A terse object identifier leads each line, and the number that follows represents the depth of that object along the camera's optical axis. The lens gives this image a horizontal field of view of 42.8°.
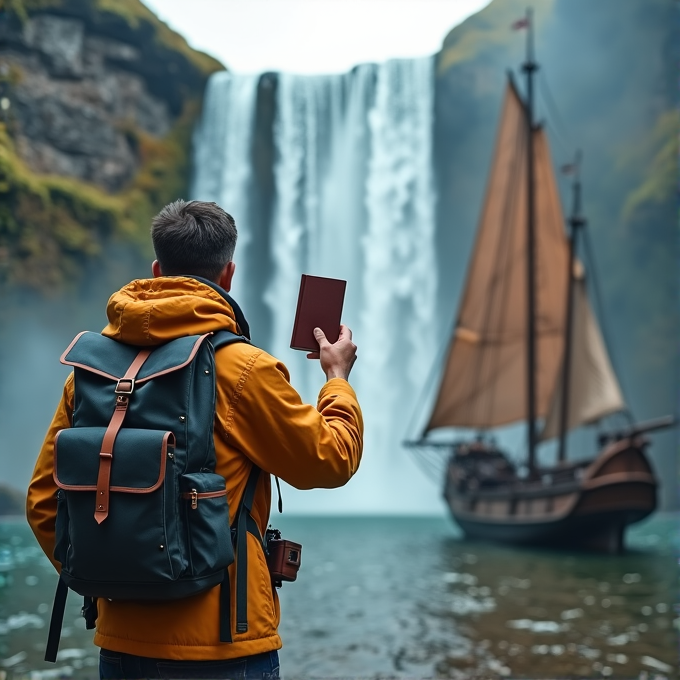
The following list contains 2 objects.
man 1.46
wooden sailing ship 18.84
